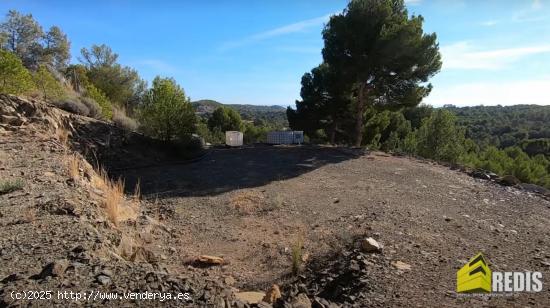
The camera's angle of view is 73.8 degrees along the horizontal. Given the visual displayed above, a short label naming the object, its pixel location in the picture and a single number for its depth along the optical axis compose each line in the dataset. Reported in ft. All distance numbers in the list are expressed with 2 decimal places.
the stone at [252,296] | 11.66
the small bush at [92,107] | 42.01
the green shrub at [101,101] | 45.20
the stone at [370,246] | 14.94
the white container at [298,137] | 55.30
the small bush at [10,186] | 15.44
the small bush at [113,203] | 16.89
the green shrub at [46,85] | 35.76
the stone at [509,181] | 28.89
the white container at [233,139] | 53.19
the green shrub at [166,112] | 41.88
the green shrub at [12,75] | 28.55
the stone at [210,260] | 15.74
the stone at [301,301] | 9.93
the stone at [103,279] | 8.96
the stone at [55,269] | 8.99
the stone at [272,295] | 10.79
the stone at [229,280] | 13.91
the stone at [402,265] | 13.28
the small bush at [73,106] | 37.60
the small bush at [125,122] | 44.75
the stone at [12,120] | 26.94
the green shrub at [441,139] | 57.88
